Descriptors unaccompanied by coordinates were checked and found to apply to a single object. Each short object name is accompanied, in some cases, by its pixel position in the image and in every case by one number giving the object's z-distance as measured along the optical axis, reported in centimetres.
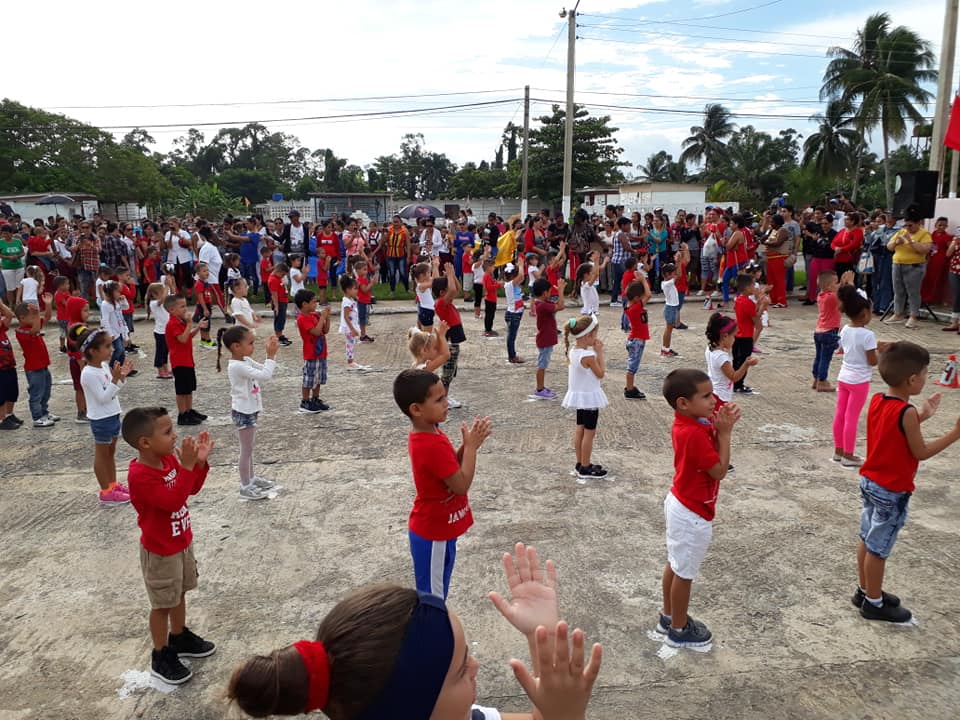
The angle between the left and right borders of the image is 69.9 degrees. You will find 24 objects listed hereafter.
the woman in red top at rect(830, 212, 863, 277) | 1373
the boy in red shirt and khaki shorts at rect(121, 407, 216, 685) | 356
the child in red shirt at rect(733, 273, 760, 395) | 837
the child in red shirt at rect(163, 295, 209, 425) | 775
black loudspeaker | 1313
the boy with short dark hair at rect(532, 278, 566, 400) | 882
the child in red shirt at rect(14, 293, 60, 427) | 743
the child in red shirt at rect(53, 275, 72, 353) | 897
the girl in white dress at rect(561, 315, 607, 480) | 615
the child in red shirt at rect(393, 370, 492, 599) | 360
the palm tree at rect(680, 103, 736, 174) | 5841
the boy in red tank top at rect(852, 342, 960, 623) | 392
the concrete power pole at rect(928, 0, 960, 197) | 1477
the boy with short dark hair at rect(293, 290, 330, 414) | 816
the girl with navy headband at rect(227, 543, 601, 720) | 146
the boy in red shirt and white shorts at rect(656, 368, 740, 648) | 367
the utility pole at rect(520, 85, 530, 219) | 2855
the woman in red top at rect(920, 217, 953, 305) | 1305
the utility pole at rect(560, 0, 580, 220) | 2131
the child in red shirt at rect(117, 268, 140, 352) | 1014
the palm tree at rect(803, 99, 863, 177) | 3900
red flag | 1304
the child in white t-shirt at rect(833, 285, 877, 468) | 623
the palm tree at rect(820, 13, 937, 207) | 3216
